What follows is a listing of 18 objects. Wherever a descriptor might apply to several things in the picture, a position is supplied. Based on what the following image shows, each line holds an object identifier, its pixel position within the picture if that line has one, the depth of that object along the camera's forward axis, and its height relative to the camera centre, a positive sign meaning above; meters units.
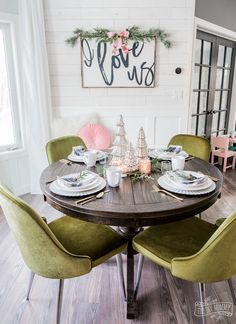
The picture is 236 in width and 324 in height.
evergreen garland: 2.94 +0.67
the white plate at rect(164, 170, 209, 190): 1.37 -0.47
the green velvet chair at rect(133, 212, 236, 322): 1.08 -0.78
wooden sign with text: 3.00 +0.34
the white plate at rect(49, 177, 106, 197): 1.33 -0.49
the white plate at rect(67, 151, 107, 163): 1.90 -0.45
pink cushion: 3.02 -0.46
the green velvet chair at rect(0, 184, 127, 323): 1.08 -0.77
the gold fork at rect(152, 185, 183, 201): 1.30 -0.50
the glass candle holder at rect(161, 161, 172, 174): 1.66 -0.45
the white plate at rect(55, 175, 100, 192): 1.35 -0.47
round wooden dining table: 1.20 -0.52
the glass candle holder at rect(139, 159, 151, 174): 1.64 -0.44
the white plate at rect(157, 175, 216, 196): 1.34 -0.49
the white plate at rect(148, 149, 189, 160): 1.92 -0.45
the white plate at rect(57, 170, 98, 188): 1.41 -0.46
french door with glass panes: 3.77 +0.16
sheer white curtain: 2.77 +0.13
